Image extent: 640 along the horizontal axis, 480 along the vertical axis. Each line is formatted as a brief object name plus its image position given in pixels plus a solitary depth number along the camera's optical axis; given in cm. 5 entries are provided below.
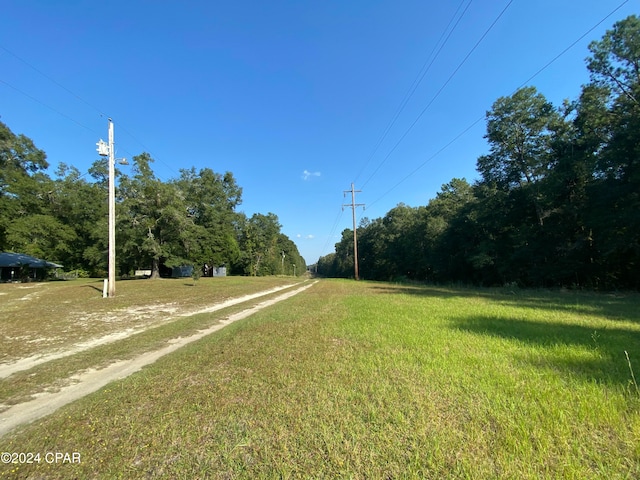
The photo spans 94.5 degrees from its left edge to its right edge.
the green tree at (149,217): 3297
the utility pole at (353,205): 4238
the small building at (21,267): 3362
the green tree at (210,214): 4389
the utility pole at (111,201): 1709
